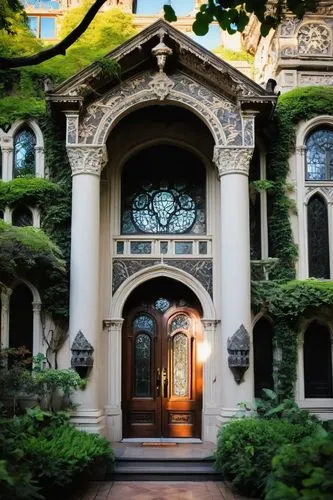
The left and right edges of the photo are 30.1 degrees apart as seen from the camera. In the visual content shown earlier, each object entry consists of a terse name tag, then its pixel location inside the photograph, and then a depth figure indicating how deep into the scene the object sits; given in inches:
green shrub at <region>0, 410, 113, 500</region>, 356.8
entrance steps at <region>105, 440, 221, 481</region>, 441.7
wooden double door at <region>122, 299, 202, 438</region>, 538.3
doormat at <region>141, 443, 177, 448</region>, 510.7
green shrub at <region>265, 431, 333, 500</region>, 213.3
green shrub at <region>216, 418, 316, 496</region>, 394.9
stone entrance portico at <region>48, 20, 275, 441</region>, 481.1
